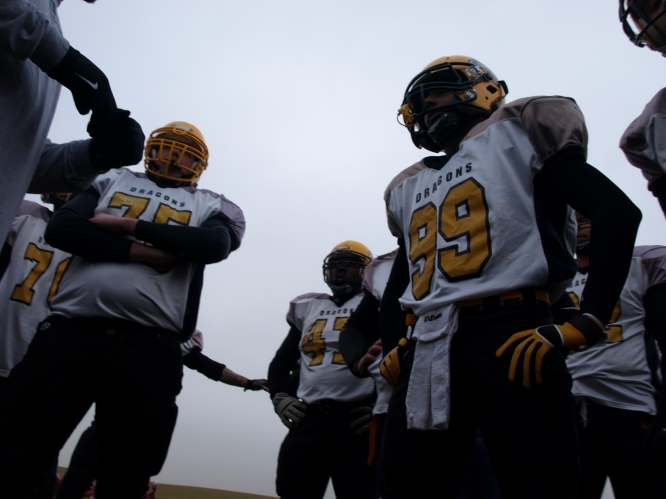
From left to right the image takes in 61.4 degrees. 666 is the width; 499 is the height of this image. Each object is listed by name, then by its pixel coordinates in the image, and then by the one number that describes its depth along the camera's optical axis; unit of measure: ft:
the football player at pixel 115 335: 6.98
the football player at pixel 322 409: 11.68
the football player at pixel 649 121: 6.27
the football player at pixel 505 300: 5.04
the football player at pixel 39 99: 4.78
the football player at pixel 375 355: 8.08
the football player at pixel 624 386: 10.11
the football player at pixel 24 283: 11.00
